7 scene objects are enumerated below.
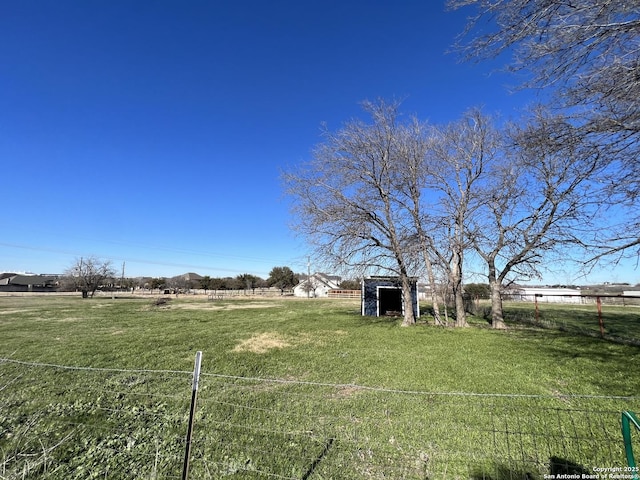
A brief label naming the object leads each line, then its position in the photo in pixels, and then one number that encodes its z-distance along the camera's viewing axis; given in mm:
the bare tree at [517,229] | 11406
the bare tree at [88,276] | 42312
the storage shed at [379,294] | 17336
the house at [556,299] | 39166
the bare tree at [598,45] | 3152
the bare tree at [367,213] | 14055
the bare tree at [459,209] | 13977
